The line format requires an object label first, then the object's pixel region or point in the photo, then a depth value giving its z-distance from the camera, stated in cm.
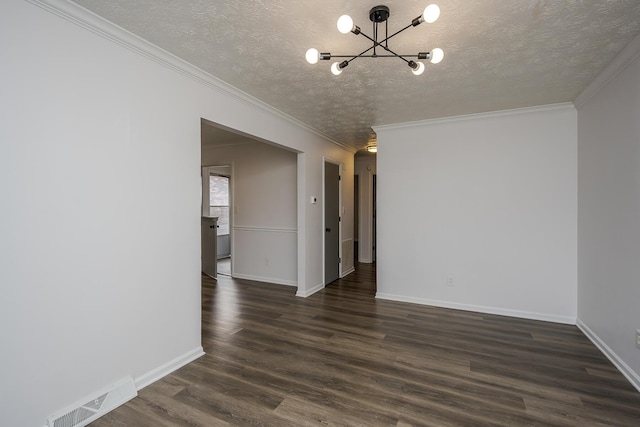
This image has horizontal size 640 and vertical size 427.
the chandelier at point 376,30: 146
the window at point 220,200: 744
